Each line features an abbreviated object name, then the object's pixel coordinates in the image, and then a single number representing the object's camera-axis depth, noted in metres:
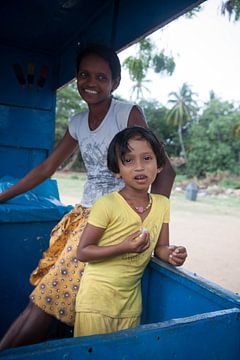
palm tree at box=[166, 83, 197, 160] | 33.52
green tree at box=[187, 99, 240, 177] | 28.69
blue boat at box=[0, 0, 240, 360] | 0.94
